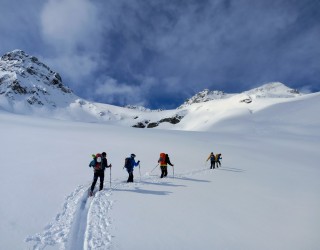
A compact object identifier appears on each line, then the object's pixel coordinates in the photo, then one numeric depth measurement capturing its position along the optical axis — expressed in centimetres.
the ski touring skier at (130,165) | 1416
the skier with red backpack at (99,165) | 1220
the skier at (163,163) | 1617
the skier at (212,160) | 2007
